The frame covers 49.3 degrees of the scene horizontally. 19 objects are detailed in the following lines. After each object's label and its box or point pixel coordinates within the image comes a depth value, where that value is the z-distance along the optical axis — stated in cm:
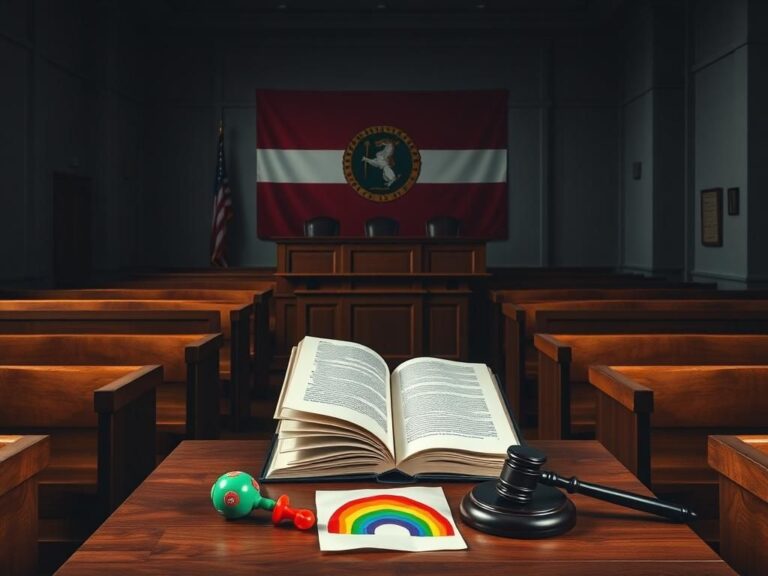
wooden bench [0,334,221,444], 291
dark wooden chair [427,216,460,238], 820
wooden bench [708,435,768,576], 134
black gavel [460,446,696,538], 97
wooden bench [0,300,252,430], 375
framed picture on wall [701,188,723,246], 736
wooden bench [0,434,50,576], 141
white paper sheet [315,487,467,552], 94
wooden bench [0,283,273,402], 510
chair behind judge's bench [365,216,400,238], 830
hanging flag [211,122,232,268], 978
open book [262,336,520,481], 116
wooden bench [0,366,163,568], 202
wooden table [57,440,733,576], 89
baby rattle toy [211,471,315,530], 100
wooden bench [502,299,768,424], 373
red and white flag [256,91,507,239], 997
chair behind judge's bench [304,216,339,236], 798
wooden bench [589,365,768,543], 216
